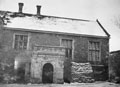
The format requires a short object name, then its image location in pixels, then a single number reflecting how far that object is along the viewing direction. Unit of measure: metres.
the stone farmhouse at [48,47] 15.57
